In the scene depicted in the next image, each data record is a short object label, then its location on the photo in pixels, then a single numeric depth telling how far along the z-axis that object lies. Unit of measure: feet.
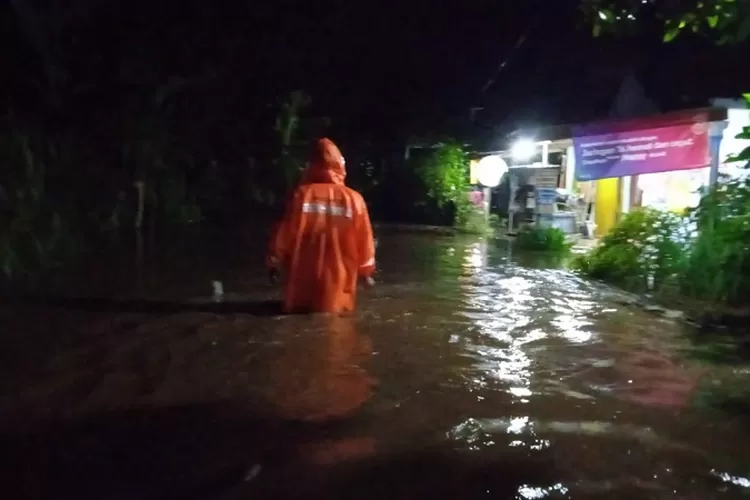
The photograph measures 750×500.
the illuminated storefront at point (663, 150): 46.24
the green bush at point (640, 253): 37.11
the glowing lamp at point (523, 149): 69.10
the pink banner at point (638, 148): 46.70
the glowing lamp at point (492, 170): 70.90
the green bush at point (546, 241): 58.08
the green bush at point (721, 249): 33.17
